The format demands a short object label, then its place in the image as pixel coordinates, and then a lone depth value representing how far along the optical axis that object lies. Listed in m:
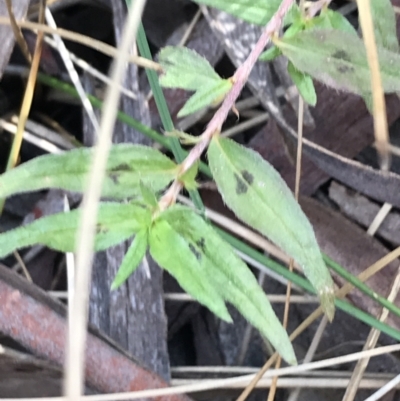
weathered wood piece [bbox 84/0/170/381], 0.23
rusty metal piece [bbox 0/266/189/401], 0.19
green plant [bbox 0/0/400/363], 0.16
